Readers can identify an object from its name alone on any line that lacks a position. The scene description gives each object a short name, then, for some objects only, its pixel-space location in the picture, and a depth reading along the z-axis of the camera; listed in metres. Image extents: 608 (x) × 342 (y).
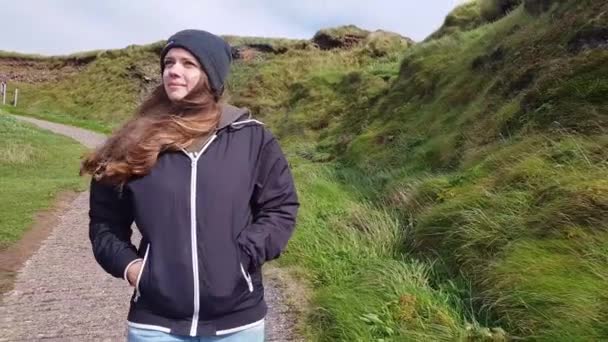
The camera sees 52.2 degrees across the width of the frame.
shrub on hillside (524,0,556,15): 10.28
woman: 2.11
